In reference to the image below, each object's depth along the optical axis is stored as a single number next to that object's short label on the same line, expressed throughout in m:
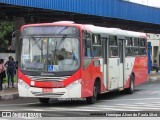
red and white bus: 15.99
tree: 57.57
